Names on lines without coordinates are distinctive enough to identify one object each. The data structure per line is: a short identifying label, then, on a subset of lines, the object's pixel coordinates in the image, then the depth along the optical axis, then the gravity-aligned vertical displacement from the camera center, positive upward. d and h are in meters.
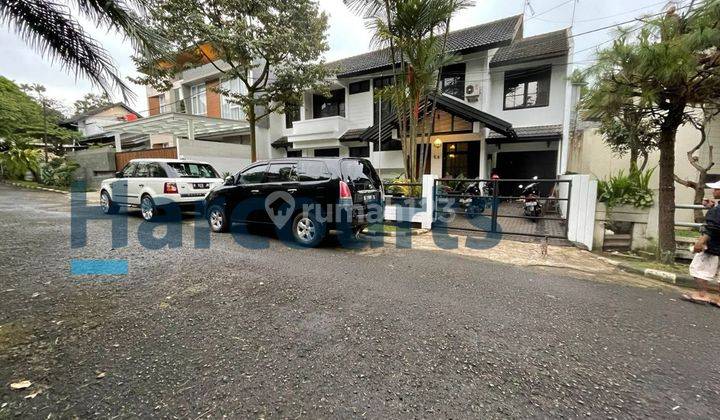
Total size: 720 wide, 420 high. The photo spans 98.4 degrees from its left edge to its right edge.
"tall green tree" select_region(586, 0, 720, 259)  4.23 +1.70
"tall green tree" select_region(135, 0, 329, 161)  9.98 +4.91
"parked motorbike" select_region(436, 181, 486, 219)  9.17 -0.43
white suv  8.02 +0.00
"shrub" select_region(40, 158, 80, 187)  17.11 +0.52
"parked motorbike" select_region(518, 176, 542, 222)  8.35 -0.52
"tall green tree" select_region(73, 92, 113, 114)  41.53 +10.69
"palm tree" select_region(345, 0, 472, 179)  7.16 +3.67
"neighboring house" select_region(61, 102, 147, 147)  27.66 +5.93
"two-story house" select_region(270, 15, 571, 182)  11.22 +3.12
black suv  5.66 -0.22
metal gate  7.14 -0.69
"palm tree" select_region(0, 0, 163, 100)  3.47 +1.81
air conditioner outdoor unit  12.10 +3.77
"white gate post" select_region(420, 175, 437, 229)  7.57 -0.26
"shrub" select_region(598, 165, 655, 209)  6.06 -0.05
